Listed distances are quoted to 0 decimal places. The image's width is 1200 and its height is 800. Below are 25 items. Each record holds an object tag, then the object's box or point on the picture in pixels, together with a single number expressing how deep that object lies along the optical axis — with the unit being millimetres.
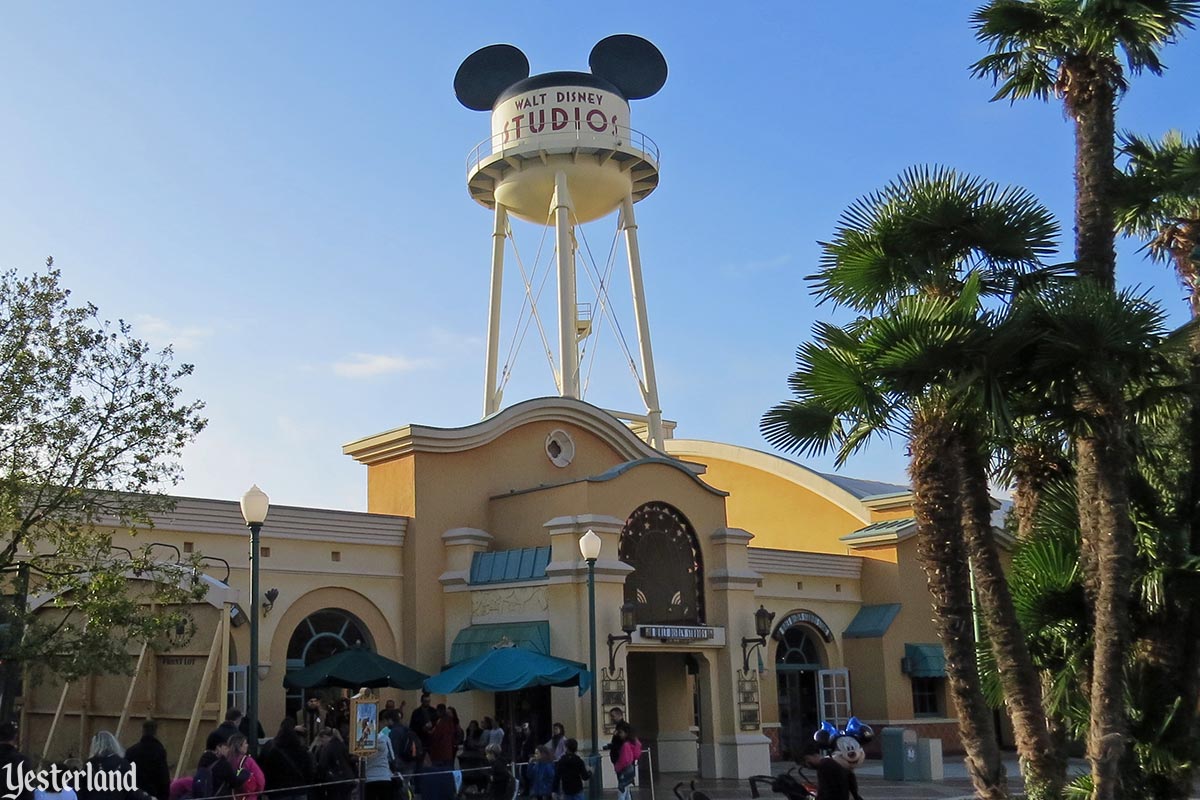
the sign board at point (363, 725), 15320
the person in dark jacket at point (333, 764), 14531
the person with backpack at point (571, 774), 15922
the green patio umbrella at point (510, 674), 20516
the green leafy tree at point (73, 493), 14484
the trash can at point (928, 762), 25375
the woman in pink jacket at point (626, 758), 17969
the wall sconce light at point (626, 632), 22281
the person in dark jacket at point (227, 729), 12182
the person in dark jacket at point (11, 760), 10359
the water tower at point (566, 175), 31500
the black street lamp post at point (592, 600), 18375
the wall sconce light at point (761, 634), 25094
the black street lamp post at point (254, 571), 13762
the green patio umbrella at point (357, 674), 20516
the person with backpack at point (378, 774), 16156
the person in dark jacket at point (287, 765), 13164
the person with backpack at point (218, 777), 11734
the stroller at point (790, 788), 12906
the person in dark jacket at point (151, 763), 11875
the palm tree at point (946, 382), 12289
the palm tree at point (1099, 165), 12109
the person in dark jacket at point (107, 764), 10930
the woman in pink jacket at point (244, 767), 11828
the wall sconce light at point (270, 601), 22588
